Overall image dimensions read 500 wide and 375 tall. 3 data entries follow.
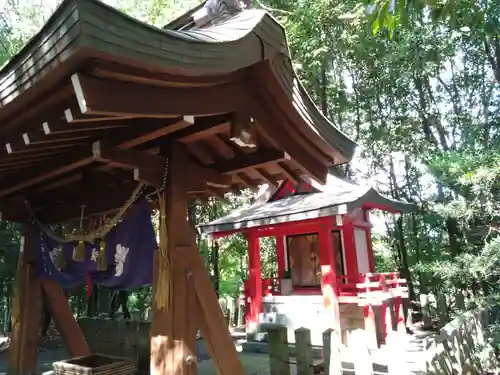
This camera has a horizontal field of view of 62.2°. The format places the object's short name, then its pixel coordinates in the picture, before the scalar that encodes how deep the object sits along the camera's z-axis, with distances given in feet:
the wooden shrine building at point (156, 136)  7.59
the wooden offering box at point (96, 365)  13.79
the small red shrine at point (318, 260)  29.58
